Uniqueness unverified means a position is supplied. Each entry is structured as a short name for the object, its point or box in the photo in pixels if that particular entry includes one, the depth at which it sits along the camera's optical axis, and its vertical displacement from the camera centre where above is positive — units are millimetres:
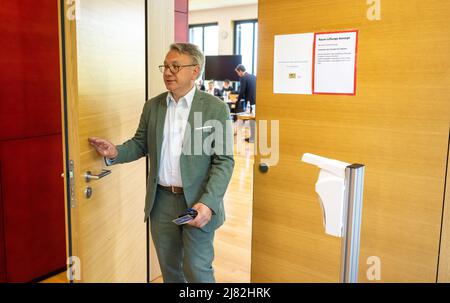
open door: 1750 -143
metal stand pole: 969 -301
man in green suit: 2020 -306
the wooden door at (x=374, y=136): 1776 -178
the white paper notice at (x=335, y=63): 1962 +175
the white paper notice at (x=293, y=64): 2109 +179
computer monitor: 11266 +831
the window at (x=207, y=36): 12867 +1935
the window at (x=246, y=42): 12078 +1648
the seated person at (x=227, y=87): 11053 +263
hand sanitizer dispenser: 1004 -233
